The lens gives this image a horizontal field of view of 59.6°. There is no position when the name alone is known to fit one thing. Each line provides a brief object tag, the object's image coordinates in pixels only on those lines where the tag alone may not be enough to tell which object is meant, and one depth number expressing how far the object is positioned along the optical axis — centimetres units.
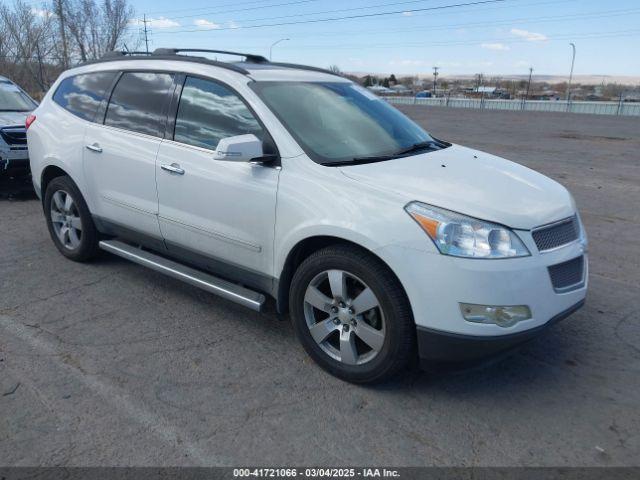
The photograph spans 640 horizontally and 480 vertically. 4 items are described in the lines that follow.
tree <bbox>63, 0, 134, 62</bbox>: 4753
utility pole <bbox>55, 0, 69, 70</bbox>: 3556
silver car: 812
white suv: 299
